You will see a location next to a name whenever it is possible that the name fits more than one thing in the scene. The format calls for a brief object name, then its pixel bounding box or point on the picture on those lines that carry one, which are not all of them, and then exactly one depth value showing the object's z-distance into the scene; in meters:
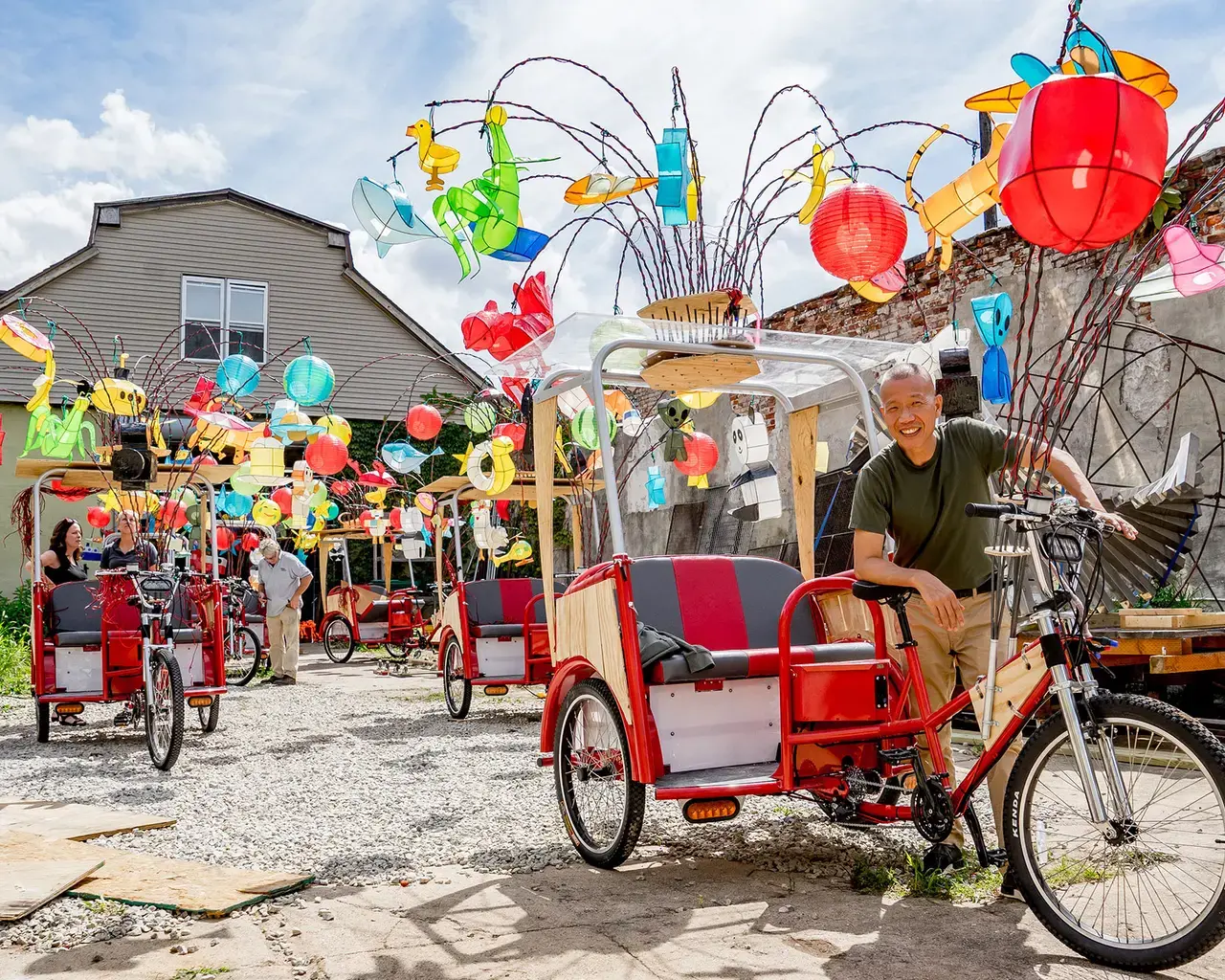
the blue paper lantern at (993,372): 6.55
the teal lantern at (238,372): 10.14
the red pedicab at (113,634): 7.71
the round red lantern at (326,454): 10.29
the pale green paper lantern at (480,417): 10.17
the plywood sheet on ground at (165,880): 3.74
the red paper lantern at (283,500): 14.05
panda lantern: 6.62
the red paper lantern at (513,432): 9.16
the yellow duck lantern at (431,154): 5.55
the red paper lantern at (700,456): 8.56
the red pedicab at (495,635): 9.02
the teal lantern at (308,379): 9.39
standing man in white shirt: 12.31
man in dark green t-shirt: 3.66
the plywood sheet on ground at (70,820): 4.93
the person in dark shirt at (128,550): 8.57
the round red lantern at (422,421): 10.86
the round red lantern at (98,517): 14.94
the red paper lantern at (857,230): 5.27
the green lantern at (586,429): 7.04
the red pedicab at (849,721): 2.91
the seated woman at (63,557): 9.64
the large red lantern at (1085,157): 3.38
